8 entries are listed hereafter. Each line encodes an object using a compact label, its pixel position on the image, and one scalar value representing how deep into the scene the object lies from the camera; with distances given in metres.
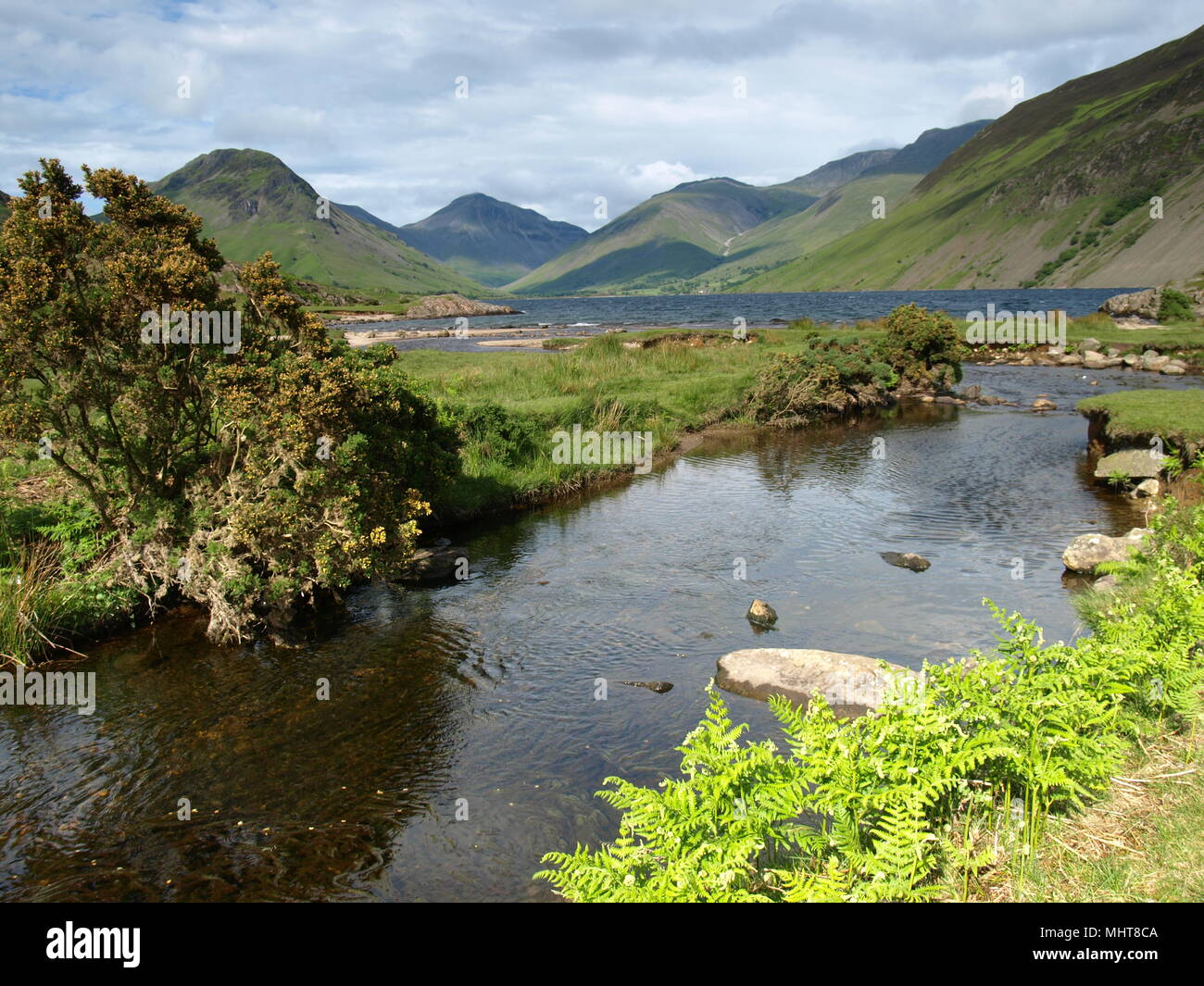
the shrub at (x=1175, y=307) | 82.19
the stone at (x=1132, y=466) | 26.33
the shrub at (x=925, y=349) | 50.69
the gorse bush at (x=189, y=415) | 14.61
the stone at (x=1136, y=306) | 85.25
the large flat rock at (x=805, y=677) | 12.67
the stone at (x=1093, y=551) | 18.64
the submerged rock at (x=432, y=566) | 20.48
